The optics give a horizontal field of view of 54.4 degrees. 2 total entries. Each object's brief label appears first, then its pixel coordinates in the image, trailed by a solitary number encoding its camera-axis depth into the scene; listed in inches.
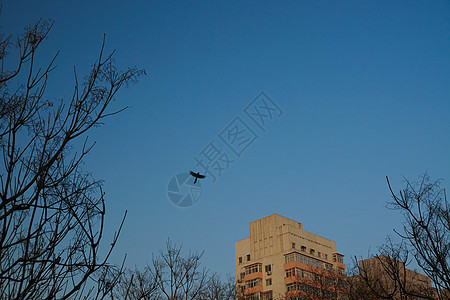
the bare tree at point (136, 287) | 879.4
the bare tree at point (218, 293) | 1070.3
